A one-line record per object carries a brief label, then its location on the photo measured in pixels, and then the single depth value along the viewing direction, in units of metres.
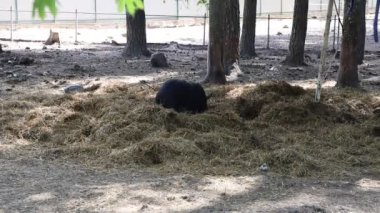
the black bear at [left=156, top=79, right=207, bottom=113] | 8.64
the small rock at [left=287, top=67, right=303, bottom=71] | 15.04
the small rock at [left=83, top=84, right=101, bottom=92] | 10.80
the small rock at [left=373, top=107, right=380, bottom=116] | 8.95
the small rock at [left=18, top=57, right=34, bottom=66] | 14.99
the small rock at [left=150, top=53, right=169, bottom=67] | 15.17
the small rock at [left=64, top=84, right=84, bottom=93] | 10.76
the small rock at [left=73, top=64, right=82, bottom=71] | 14.41
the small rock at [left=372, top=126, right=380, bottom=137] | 8.02
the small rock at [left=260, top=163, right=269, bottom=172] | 6.37
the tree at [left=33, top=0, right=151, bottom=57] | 17.56
